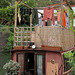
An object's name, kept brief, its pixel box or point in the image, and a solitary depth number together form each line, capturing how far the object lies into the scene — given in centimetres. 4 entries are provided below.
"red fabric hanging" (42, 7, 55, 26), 863
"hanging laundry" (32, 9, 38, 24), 1230
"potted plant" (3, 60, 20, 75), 679
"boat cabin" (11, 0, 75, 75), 751
